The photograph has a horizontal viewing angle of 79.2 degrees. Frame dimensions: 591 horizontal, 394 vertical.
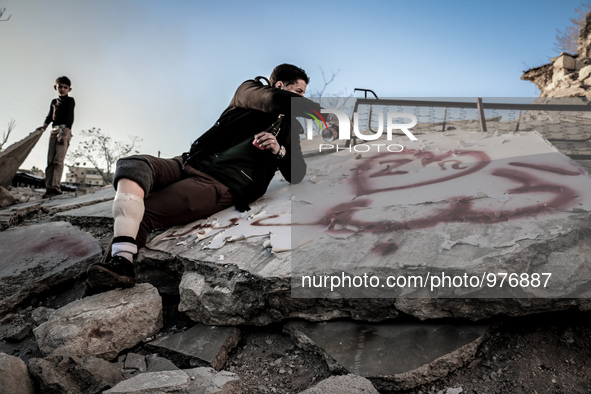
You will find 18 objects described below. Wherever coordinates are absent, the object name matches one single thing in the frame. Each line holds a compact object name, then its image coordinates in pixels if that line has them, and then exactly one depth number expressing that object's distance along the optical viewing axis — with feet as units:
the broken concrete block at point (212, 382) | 3.59
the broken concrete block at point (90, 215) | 10.03
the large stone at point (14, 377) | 3.82
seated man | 6.64
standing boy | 16.87
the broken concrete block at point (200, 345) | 4.89
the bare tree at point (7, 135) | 45.59
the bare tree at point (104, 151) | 60.97
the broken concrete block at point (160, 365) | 4.70
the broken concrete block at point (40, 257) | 6.82
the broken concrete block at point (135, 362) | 4.83
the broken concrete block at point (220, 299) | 5.17
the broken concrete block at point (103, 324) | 4.82
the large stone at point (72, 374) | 4.00
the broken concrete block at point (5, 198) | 14.76
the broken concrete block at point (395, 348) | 4.16
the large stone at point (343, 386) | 3.65
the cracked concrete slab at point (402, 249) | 4.30
